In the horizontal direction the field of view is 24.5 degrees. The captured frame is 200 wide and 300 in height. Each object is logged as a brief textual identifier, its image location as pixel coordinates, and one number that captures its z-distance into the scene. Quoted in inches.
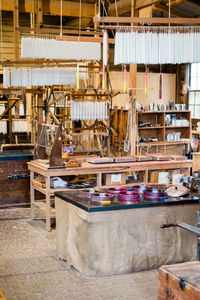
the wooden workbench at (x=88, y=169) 267.0
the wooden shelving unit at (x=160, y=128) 494.9
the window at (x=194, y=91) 601.9
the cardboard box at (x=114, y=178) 281.7
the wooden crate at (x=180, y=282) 123.6
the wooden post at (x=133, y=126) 323.3
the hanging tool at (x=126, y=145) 323.3
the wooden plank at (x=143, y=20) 209.0
